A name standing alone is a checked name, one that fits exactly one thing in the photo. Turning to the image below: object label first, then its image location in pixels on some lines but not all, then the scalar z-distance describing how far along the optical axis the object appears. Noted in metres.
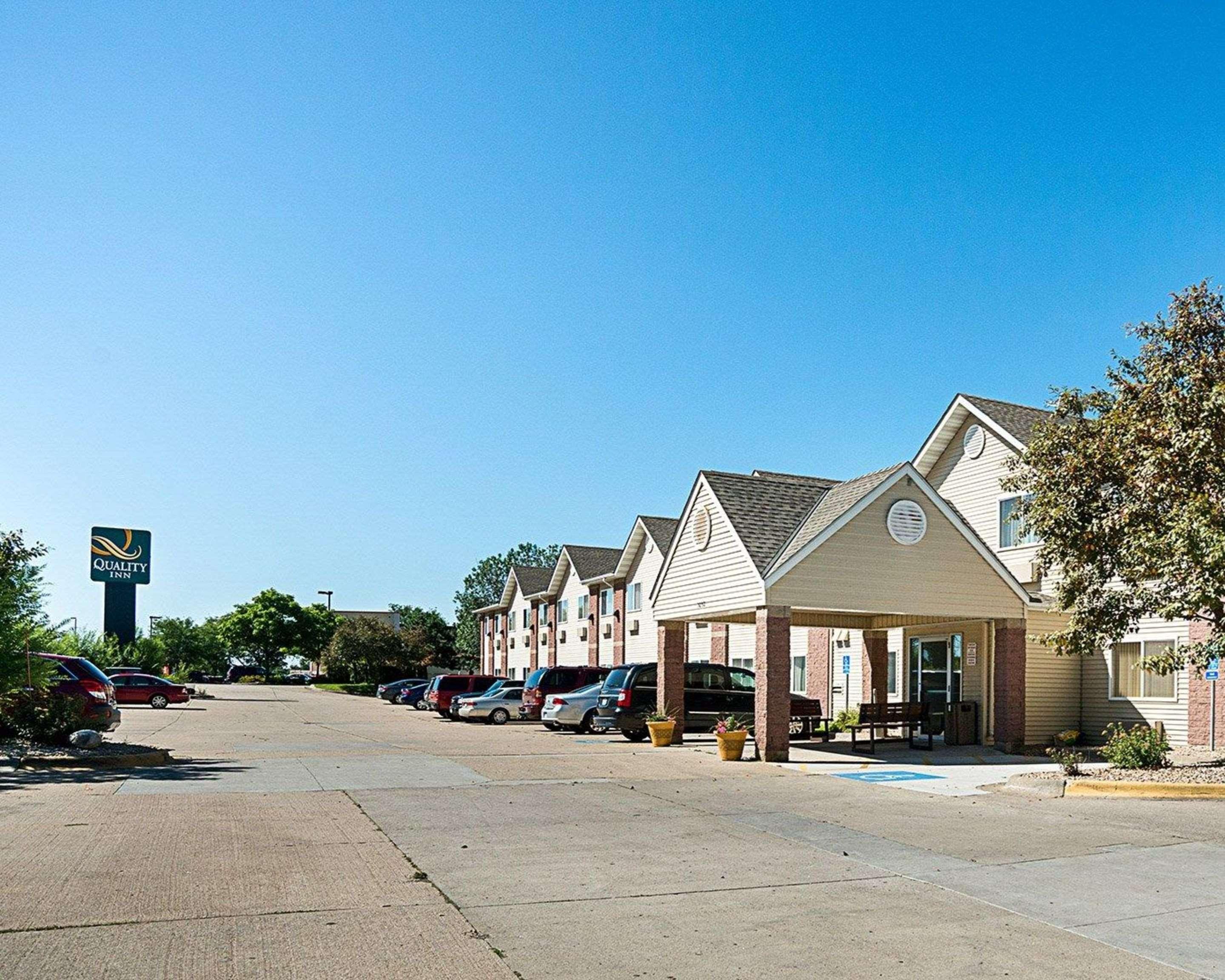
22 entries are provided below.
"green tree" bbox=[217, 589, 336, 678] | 108.38
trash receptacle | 24.58
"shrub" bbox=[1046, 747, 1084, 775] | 16.61
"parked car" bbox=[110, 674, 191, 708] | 49.09
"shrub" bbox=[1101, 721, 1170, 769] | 17.14
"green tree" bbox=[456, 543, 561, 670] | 125.38
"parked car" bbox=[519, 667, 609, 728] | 35.09
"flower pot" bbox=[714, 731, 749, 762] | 20.92
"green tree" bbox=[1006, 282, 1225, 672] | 16.89
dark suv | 26.78
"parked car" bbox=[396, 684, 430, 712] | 50.25
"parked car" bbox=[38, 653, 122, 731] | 21.41
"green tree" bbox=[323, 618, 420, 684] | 85.62
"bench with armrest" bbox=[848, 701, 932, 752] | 23.20
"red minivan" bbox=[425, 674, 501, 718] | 41.06
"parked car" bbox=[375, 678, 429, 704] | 58.84
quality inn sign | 70.56
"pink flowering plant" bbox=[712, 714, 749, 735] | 20.98
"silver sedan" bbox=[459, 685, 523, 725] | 36.94
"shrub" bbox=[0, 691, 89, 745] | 19.41
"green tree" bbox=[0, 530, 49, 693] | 19.34
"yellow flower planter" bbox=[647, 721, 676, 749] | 24.00
